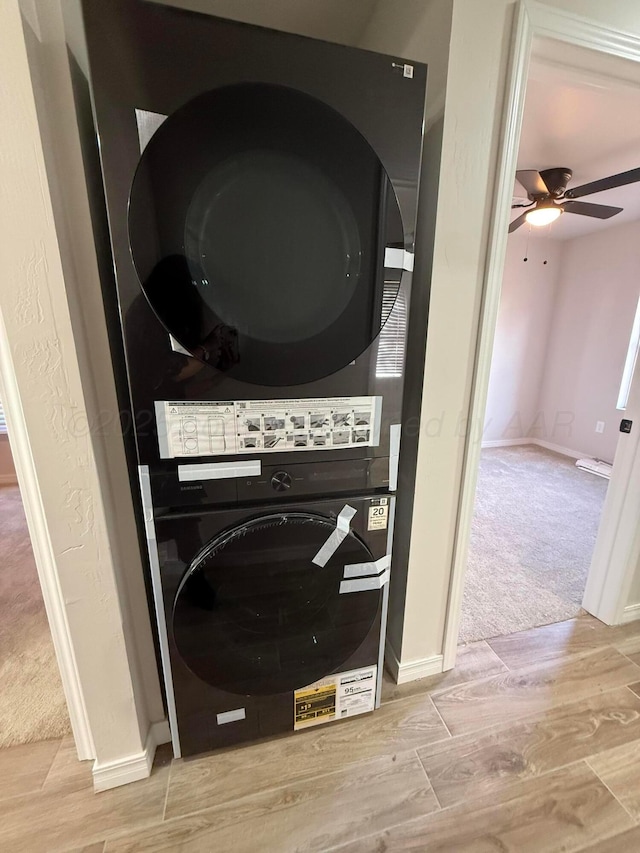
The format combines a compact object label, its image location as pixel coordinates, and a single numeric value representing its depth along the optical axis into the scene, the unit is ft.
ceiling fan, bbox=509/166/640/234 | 7.02
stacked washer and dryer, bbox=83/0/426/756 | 2.27
